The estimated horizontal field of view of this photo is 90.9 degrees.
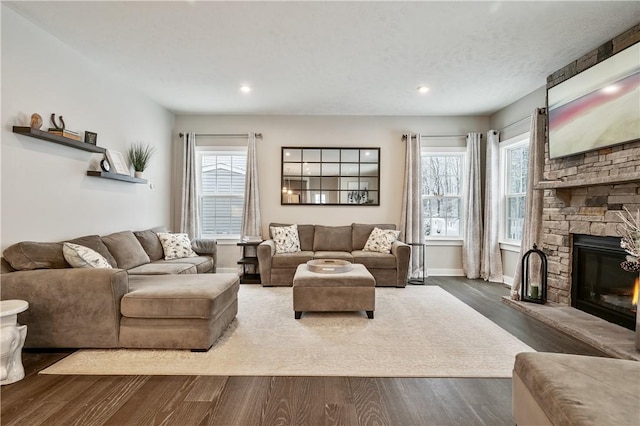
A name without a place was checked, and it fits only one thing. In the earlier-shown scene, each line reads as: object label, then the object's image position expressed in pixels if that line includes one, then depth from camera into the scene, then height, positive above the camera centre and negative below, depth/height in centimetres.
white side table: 199 -86
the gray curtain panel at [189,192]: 542 +35
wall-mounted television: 266 +107
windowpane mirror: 558 +68
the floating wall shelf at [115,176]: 352 +42
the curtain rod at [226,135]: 557 +138
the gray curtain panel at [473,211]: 533 +10
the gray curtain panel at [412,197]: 541 +32
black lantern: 365 -76
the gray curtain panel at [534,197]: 391 +26
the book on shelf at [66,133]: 297 +75
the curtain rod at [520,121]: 397 +142
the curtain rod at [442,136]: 553 +141
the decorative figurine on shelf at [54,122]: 301 +84
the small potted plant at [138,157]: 432 +75
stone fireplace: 284 +23
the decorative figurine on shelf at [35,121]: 272 +77
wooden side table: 503 -81
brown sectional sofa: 241 -74
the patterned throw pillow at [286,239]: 504 -41
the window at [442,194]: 566 +40
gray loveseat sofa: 464 -71
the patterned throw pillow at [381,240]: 495 -39
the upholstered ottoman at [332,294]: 328 -82
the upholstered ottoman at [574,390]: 104 -63
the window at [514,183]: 471 +53
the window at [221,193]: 570 +36
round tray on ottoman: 347 -59
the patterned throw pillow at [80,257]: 266 -40
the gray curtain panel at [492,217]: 509 +0
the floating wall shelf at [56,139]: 264 +66
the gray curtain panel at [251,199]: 545 +24
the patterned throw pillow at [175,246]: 434 -48
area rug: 223 -110
